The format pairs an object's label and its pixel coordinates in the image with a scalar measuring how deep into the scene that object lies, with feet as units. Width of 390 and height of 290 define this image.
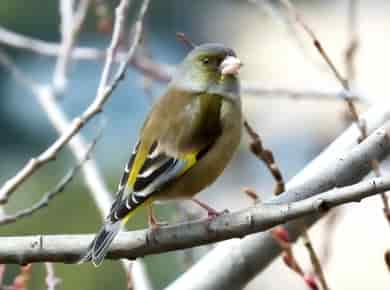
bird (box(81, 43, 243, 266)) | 15.53
